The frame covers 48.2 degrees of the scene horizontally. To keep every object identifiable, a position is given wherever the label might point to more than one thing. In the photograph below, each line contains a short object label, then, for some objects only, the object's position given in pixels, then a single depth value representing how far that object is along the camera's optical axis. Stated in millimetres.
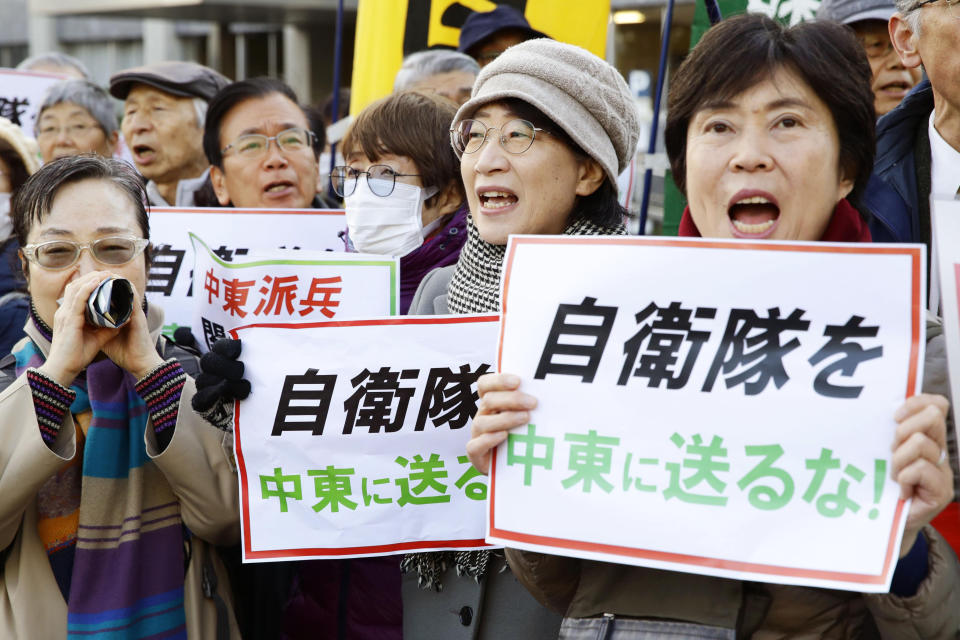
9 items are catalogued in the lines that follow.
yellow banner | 5527
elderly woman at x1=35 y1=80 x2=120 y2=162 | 6547
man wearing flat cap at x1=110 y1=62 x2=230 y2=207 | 5758
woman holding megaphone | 2719
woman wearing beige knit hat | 2793
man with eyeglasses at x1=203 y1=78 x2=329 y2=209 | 4793
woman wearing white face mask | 3779
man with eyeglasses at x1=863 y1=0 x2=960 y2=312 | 2969
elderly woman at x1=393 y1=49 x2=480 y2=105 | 5277
